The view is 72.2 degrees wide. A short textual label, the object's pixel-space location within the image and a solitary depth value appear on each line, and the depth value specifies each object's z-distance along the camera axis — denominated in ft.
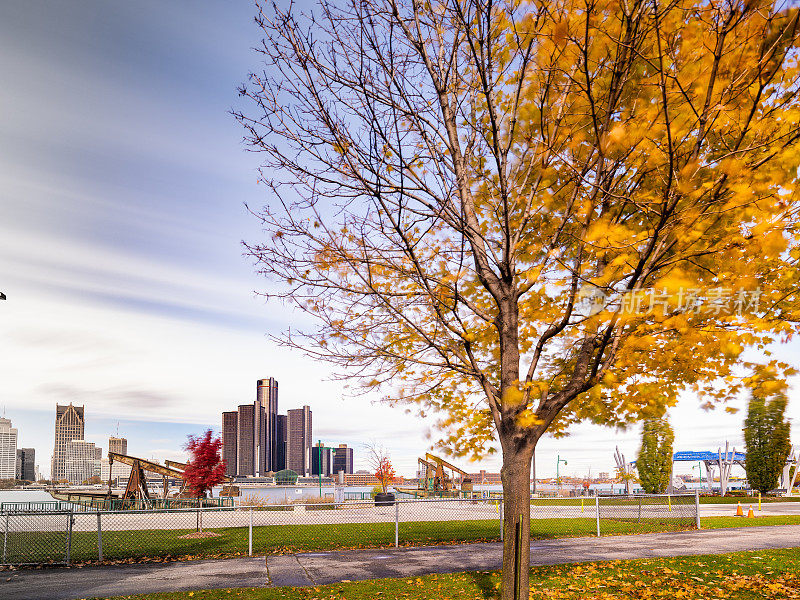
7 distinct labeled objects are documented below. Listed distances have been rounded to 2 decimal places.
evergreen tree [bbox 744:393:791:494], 87.86
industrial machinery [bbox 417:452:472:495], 125.70
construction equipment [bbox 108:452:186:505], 97.81
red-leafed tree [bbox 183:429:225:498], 68.08
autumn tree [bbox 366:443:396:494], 130.41
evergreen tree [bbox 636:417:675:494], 113.60
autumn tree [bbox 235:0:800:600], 18.07
